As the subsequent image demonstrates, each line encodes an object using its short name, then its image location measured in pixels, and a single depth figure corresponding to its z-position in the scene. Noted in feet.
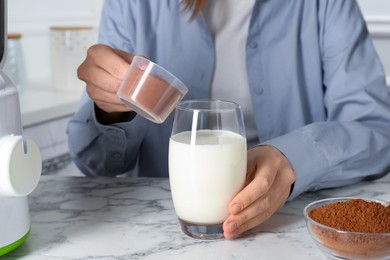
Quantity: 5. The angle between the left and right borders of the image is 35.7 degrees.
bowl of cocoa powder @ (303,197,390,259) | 2.35
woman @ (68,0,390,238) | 4.03
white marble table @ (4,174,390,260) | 2.55
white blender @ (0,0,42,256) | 2.31
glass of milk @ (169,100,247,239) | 2.61
